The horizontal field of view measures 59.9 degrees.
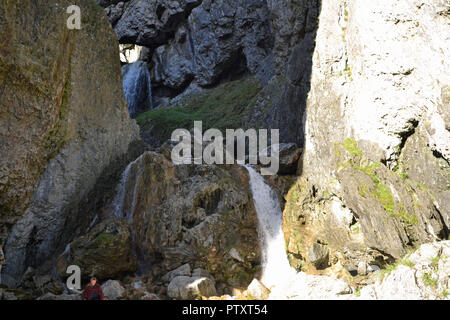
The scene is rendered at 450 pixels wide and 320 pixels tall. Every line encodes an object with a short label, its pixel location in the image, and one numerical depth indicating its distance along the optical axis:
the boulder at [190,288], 15.09
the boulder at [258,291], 15.05
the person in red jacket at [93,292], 12.61
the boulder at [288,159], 21.02
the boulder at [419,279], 10.92
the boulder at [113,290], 15.09
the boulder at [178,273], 16.53
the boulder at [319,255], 16.83
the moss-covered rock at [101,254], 16.73
